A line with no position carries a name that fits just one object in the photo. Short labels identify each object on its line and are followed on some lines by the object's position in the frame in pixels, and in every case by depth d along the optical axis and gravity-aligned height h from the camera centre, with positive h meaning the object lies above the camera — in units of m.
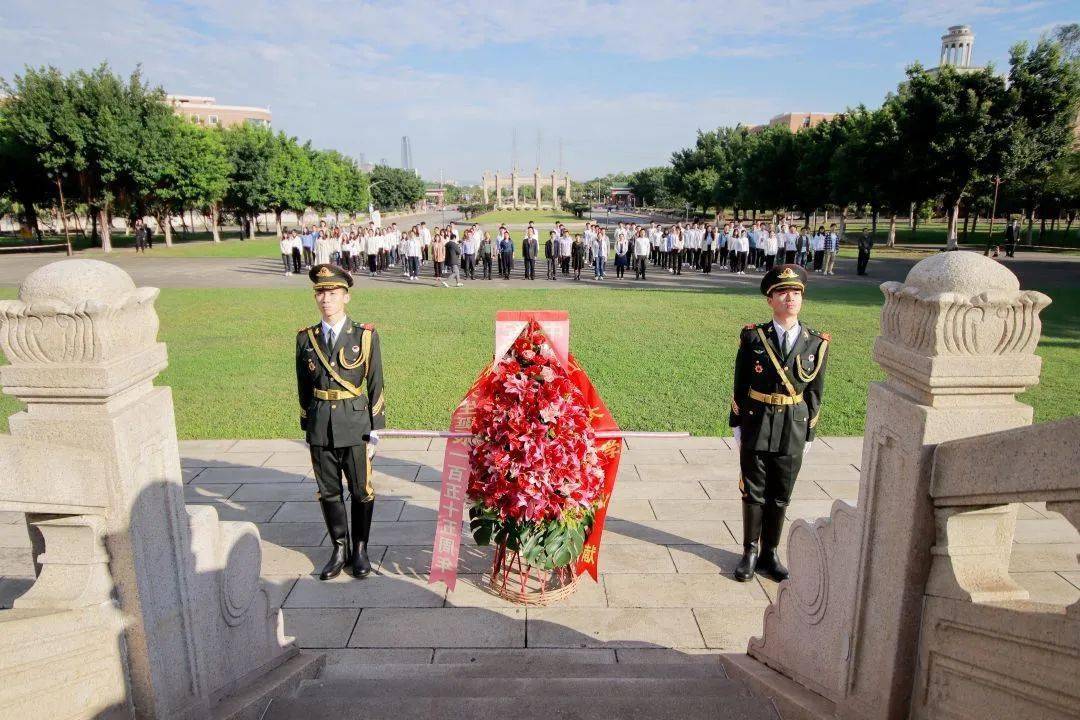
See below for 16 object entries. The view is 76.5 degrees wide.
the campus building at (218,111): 100.49 +15.87
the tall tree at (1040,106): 26.69 +4.31
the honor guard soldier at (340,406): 4.65 -1.27
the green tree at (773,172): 41.66 +2.79
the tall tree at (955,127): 27.23 +3.67
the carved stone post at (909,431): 1.97 -0.64
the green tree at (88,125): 30.45 +4.07
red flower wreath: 3.99 -1.29
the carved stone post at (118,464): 2.04 -0.75
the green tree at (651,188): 87.44 +4.05
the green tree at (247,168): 43.94 +3.07
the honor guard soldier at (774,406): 4.53 -1.24
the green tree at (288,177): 45.81 +2.71
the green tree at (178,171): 33.16 +2.30
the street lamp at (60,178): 31.67 +1.79
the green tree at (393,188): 86.19 +3.71
